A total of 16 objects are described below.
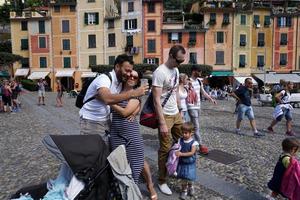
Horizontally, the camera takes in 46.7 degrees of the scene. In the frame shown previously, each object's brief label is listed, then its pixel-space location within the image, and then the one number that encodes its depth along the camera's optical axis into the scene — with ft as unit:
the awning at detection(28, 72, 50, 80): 157.79
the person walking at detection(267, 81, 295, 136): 32.80
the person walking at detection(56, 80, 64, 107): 68.09
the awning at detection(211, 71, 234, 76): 154.66
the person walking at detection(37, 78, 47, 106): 69.27
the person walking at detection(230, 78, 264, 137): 31.45
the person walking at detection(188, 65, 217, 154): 23.22
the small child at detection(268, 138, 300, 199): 14.08
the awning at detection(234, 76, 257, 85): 150.85
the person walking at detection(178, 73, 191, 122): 21.66
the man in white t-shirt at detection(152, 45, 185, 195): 15.55
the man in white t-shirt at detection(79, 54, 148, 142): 12.53
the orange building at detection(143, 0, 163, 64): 153.17
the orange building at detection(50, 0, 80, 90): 162.30
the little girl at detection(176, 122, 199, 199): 15.53
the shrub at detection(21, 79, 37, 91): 143.13
